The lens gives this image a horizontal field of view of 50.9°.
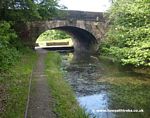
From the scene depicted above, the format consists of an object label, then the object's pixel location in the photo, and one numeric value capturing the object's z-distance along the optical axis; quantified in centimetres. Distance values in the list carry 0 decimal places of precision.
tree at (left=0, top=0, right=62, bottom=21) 1349
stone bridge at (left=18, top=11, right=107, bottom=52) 1764
